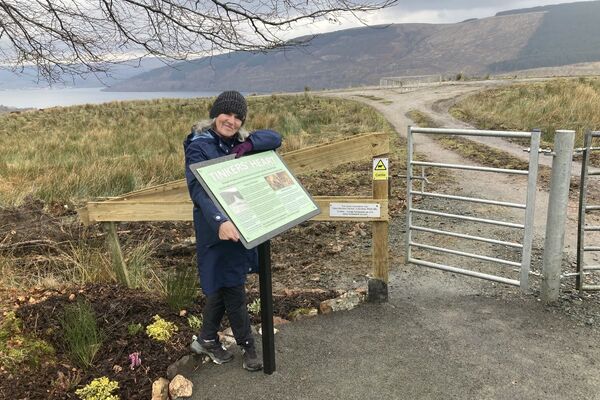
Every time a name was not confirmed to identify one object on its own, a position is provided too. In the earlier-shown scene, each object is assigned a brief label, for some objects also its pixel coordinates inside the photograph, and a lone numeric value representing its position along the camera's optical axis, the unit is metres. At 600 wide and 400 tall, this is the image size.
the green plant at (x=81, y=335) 3.27
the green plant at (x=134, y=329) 3.61
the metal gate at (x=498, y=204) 4.10
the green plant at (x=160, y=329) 3.57
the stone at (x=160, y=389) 3.00
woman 2.93
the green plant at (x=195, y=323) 3.81
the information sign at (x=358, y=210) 4.00
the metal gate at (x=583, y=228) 4.05
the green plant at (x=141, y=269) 4.64
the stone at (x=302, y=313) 4.10
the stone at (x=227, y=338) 3.70
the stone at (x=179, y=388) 3.10
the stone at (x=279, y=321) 4.00
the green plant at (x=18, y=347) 3.19
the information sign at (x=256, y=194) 2.64
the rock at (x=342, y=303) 4.21
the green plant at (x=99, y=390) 2.94
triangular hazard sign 4.01
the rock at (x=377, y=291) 4.27
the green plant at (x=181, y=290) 4.04
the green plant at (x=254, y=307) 4.18
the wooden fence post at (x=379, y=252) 4.04
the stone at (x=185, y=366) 3.28
